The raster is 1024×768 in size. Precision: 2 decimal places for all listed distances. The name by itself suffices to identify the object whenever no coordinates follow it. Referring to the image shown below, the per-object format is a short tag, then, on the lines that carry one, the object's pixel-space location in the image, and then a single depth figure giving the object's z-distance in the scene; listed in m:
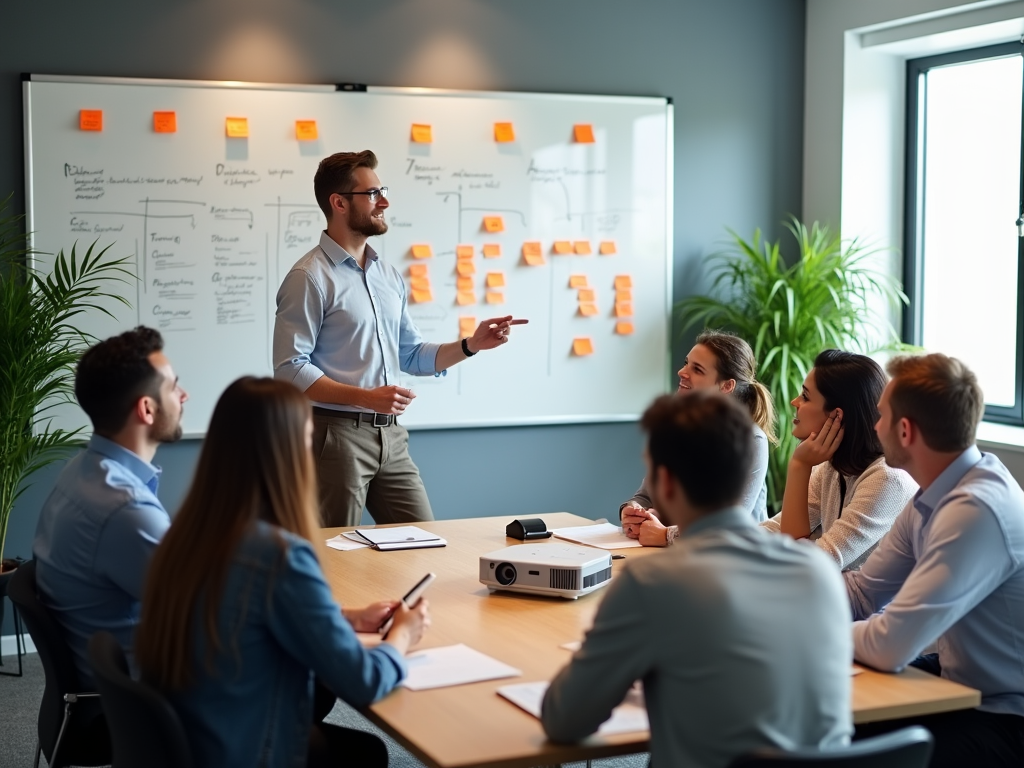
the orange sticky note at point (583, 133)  5.11
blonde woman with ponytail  3.38
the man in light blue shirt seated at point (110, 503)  2.10
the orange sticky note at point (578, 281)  5.16
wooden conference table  1.71
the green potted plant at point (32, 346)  3.92
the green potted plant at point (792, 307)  5.05
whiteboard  4.44
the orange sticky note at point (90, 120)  4.38
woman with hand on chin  2.63
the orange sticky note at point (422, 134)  4.84
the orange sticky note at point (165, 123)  4.48
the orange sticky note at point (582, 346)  5.18
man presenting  3.72
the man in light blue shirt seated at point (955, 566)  2.04
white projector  2.51
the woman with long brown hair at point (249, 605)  1.72
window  5.09
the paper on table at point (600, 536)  3.10
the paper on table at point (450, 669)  1.96
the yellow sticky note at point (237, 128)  4.57
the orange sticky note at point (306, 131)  4.66
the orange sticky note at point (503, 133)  4.97
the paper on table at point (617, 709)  1.77
